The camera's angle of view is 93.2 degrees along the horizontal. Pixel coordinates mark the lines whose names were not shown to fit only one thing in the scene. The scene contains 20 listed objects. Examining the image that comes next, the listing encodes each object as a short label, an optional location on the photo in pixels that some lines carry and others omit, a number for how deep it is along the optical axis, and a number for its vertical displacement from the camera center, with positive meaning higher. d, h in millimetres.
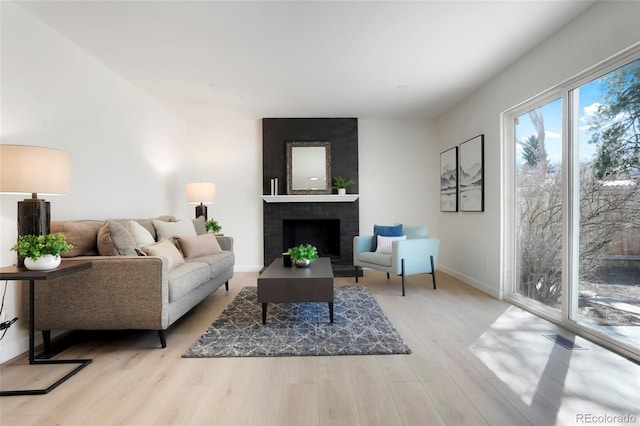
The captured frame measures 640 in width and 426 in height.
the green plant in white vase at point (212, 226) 4465 -179
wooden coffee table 2619 -650
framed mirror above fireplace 5141 +781
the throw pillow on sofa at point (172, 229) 3401 -175
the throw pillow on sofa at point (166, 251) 2588 -330
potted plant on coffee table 3090 -431
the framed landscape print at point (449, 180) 4613 +534
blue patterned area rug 2215 -995
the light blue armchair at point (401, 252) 3742 -516
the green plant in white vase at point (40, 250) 1861 -225
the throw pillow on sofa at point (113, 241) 2479 -223
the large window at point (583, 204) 2146 +76
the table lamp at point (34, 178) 1886 +238
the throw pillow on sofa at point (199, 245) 3381 -364
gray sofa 2217 -614
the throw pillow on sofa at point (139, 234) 2773 -187
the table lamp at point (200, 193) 4430 +308
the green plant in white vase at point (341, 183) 5043 +514
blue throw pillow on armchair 4230 -257
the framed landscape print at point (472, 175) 3879 +529
